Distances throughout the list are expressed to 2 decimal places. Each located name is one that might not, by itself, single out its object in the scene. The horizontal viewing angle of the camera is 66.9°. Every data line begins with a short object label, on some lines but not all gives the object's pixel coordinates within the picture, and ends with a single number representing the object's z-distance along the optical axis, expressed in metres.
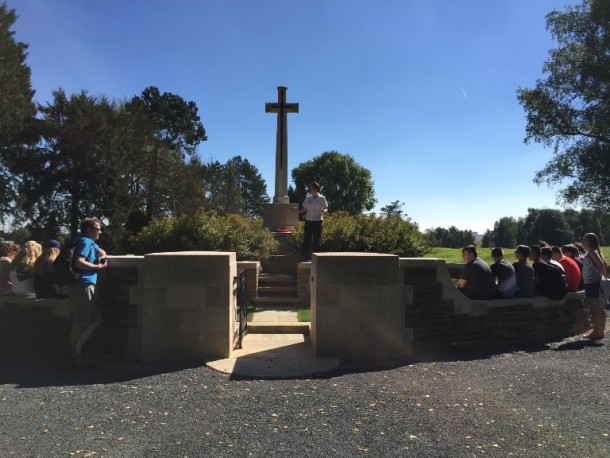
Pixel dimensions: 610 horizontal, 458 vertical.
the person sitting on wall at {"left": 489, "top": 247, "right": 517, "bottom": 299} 6.81
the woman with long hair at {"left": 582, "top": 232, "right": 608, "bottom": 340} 7.18
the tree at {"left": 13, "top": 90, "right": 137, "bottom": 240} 23.77
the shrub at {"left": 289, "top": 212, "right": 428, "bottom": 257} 10.34
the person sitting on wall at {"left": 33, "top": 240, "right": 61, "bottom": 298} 6.34
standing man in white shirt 9.41
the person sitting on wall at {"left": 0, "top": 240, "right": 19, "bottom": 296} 7.06
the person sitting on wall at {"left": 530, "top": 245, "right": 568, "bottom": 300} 7.10
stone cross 16.09
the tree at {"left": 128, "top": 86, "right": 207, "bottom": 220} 30.03
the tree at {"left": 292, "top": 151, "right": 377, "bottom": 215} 53.16
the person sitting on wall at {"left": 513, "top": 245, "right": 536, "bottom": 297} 7.04
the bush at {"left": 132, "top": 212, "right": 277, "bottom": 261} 10.43
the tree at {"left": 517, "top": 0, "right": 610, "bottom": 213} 20.34
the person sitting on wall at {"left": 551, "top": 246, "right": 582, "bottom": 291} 7.82
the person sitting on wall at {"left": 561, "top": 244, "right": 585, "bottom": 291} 8.47
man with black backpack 5.52
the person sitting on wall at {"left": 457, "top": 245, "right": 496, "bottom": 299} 6.64
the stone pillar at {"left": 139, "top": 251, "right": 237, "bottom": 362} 5.78
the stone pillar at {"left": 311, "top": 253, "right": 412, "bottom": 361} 5.89
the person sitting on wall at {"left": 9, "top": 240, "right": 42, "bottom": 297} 6.79
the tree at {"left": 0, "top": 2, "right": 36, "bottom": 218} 23.27
